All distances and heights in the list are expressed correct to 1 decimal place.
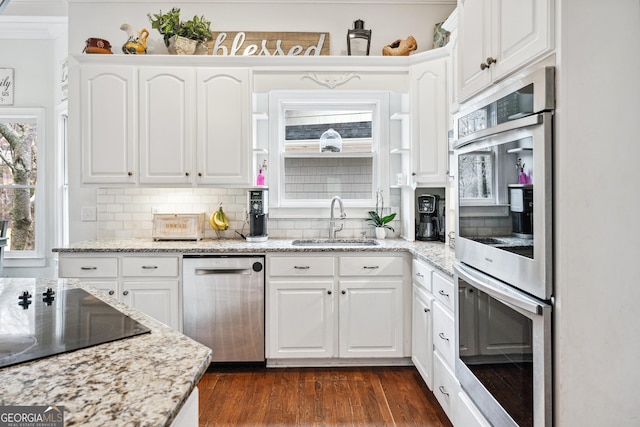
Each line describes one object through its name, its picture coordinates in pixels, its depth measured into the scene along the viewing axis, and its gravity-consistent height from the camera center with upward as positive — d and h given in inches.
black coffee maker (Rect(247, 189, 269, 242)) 128.0 -1.7
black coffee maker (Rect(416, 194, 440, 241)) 127.6 -2.9
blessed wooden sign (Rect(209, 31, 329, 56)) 134.7 +55.3
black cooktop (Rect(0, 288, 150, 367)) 36.8 -12.0
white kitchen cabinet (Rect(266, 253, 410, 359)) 114.3 -26.3
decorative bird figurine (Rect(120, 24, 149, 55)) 125.9 +52.7
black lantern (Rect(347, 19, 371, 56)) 127.7 +53.4
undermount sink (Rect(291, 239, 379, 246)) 125.5 -10.1
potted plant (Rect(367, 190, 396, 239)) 132.9 -2.6
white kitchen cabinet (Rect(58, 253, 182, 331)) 114.3 -19.0
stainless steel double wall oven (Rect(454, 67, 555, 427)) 48.2 -5.5
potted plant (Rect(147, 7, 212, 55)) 123.6 +54.5
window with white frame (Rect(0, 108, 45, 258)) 174.2 +12.2
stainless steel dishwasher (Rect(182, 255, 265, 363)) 114.0 -24.2
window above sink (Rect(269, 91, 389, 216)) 139.3 +19.7
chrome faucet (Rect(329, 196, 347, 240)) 131.3 -2.8
